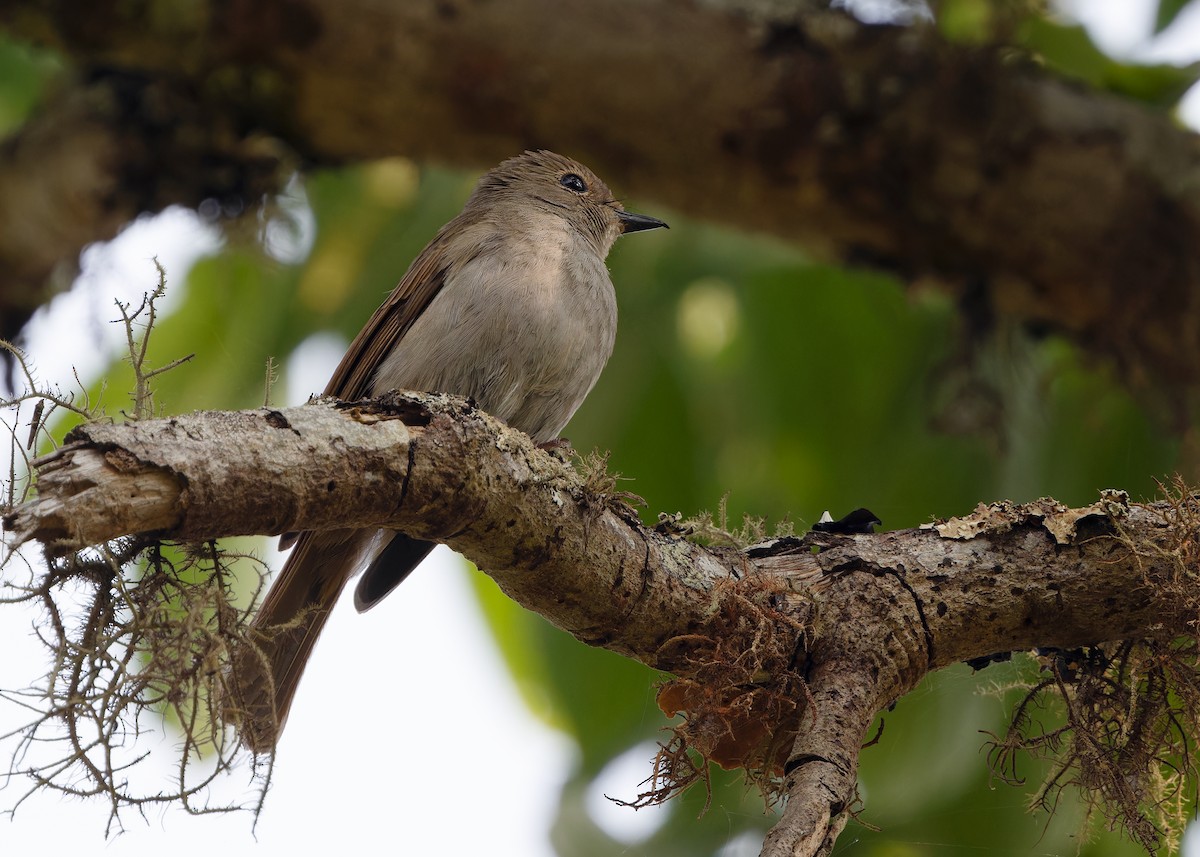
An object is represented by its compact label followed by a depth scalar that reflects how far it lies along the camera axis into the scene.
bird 8.62
